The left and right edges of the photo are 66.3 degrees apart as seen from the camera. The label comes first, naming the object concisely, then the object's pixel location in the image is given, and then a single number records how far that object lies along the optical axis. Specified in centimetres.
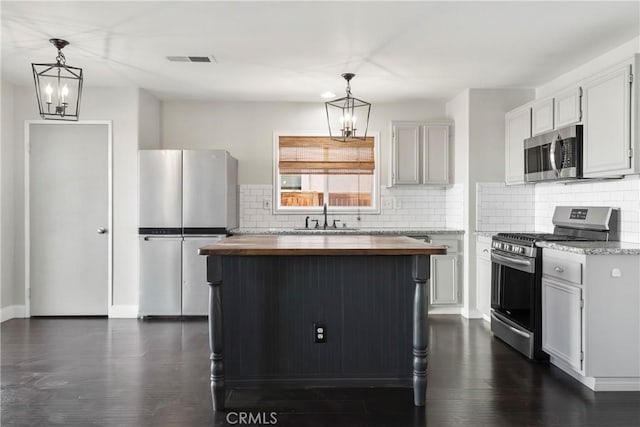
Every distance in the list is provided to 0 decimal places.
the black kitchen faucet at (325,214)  605
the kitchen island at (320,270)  293
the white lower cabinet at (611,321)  325
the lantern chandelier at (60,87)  344
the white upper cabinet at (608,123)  337
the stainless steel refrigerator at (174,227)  541
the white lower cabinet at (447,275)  555
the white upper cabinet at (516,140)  488
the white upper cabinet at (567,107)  390
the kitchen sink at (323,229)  562
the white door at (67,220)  547
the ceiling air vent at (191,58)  436
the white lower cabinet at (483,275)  499
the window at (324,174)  623
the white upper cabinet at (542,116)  435
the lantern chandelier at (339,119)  623
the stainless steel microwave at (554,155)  390
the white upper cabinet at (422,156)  588
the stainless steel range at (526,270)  386
